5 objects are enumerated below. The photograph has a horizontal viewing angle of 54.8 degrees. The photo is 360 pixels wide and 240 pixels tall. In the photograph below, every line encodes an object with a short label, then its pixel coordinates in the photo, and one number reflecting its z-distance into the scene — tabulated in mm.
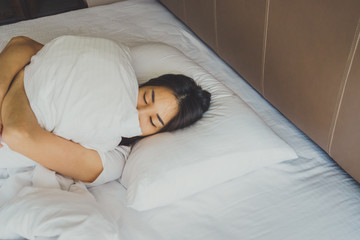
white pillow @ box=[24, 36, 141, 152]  964
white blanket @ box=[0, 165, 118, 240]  787
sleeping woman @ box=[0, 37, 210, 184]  924
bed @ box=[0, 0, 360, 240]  860
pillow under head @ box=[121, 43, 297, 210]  909
